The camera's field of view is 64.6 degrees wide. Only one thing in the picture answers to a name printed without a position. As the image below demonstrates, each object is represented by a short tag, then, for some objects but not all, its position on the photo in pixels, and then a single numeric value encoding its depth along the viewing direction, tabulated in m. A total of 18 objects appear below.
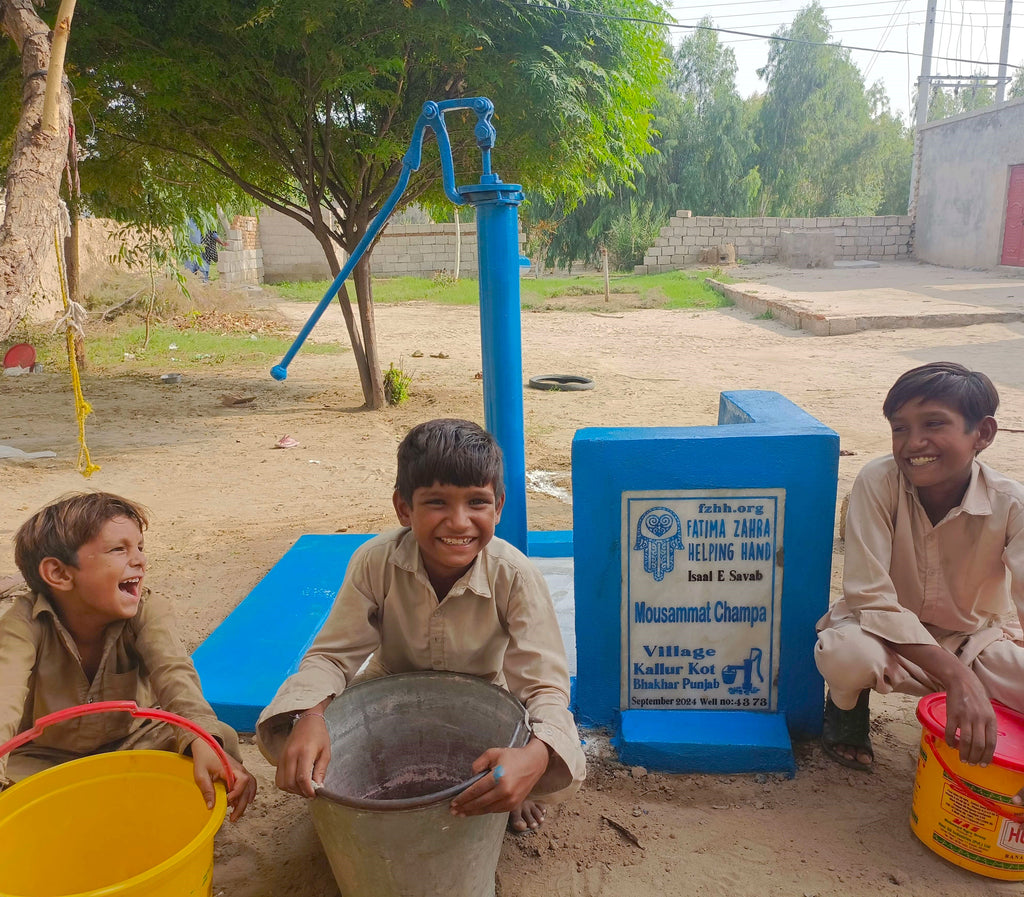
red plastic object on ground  5.48
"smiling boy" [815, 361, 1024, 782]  1.85
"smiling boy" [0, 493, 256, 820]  1.64
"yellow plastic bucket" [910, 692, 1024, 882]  1.62
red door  16.02
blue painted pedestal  2.02
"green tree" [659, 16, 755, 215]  25.50
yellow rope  2.88
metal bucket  1.31
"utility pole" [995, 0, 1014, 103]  22.16
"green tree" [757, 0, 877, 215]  28.45
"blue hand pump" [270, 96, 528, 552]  2.35
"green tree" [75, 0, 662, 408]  5.20
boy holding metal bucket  1.55
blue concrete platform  2.30
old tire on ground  7.39
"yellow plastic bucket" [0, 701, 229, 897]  1.38
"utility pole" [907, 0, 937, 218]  19.77
